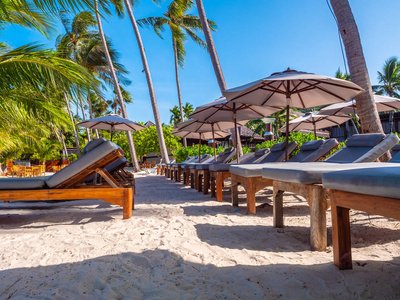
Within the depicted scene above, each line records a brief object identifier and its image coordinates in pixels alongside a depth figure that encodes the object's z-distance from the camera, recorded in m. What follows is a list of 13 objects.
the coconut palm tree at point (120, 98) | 14.36
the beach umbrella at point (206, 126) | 9.05
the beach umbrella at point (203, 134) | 11.61
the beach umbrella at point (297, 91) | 4.20
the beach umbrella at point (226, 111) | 6.46
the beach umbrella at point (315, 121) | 9.67
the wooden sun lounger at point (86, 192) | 3.00
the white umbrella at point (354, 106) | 6.95
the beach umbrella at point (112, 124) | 9.33
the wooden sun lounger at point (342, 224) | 1.47
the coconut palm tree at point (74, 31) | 20.02
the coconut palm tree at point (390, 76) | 31.78
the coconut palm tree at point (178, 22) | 17.84
